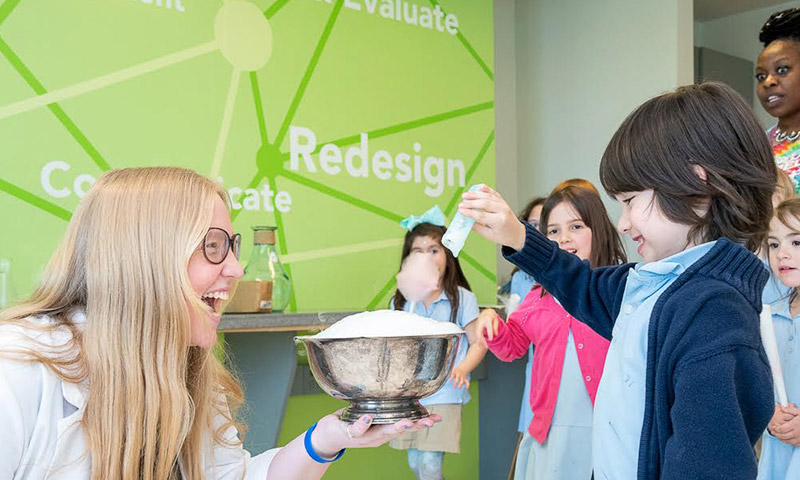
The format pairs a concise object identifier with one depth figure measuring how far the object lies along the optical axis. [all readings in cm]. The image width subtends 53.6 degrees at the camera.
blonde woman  118
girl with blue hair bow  308
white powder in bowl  124
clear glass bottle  270
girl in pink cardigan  236
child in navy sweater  125
